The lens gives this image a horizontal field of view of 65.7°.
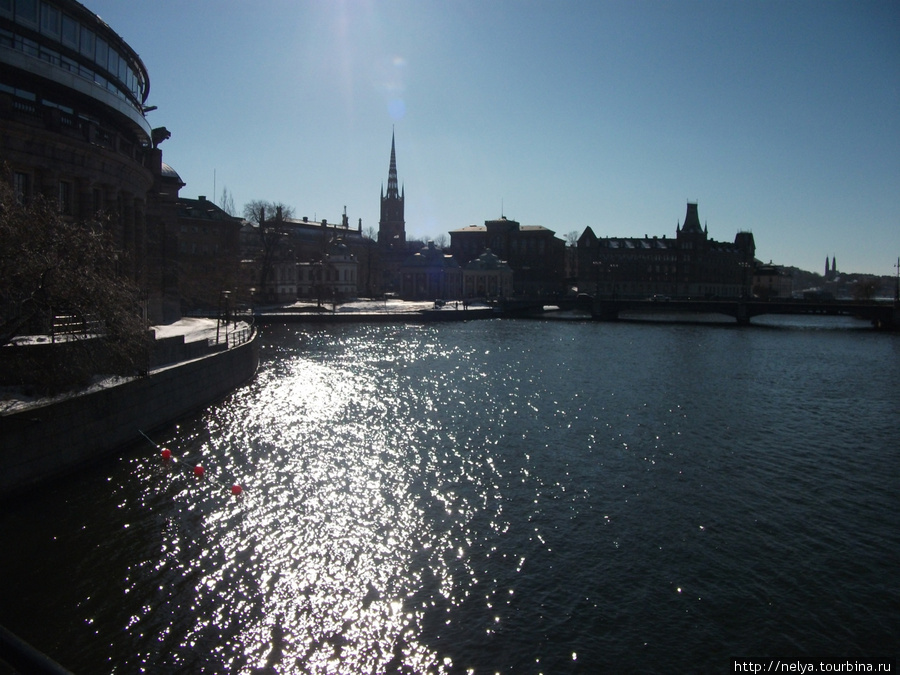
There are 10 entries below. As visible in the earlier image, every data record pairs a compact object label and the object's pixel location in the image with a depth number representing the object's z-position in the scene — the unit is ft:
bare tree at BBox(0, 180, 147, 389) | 57.82
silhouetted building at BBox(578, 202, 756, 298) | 629.51
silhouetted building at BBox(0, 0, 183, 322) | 109.29
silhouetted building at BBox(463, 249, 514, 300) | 488.02
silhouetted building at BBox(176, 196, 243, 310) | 324.97
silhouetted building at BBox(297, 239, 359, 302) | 402.31
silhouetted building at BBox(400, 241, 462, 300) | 471.21
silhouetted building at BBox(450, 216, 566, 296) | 609.01
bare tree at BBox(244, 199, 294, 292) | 346.74
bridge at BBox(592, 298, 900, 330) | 328.90
